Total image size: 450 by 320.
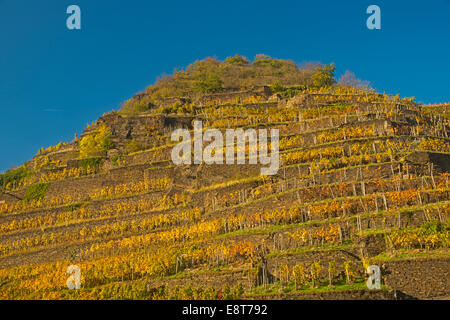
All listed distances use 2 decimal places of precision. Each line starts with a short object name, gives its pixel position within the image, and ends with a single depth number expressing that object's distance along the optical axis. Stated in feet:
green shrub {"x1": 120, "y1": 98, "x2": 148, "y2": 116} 136.66
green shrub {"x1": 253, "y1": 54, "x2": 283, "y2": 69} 181.68
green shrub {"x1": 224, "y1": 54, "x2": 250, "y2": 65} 189.87
